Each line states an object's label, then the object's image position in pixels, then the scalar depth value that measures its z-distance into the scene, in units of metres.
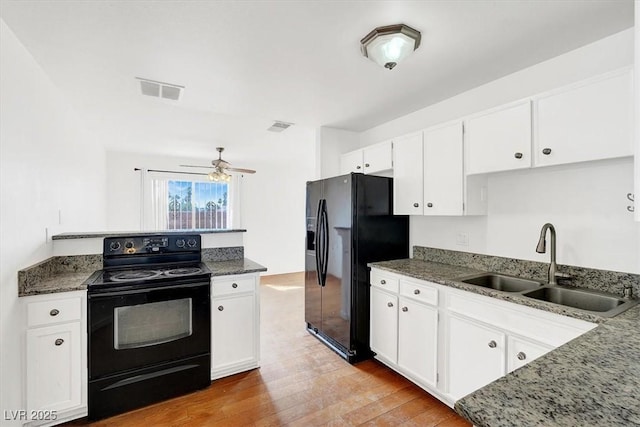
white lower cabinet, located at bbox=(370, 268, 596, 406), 1.64
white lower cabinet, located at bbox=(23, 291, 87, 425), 1.87
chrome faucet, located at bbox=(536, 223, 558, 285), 1.95
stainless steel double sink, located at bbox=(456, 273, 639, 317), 1.68
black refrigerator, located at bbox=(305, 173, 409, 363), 2.80
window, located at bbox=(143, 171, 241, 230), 5.59
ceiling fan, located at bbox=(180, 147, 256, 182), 4.65
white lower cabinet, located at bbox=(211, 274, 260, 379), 2.46
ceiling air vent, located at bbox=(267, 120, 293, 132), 3.62
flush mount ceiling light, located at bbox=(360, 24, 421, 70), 1.75
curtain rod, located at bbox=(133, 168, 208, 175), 5.47
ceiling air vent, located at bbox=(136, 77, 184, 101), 2.47
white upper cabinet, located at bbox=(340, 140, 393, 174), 3.07
